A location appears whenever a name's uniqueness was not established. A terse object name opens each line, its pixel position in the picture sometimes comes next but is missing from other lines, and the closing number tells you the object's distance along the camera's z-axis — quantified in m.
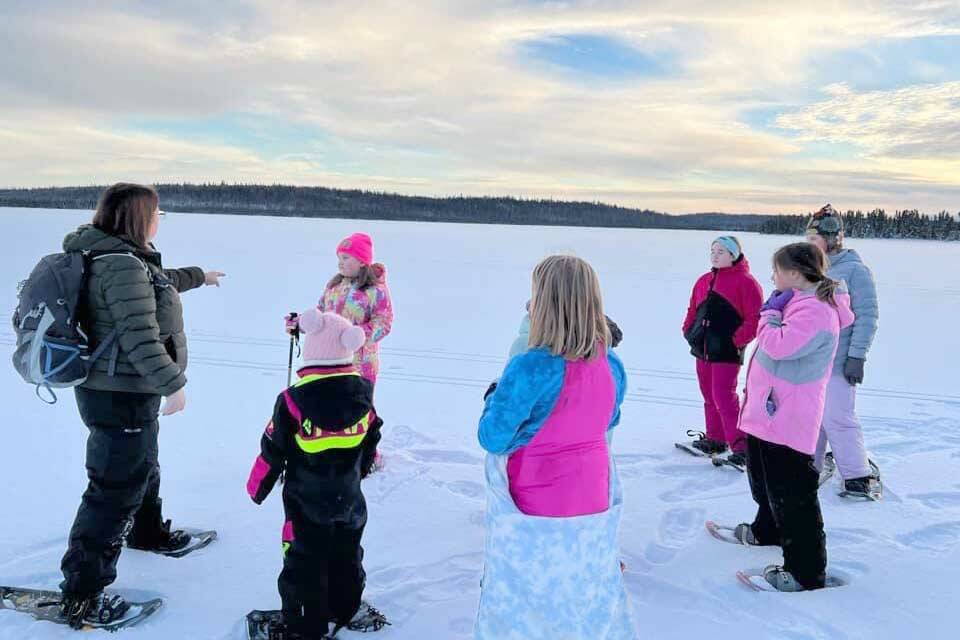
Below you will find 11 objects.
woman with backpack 2.73
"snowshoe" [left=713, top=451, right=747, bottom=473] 4.71
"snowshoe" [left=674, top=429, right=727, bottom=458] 4.98
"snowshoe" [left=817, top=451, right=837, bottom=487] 4.55
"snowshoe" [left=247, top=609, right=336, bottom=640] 2.70
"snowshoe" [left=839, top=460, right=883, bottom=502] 4.22
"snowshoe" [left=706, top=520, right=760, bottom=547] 3.71
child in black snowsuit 2.61
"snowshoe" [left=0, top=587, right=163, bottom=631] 2.77
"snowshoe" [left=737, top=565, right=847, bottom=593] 3.18
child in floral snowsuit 4.43
